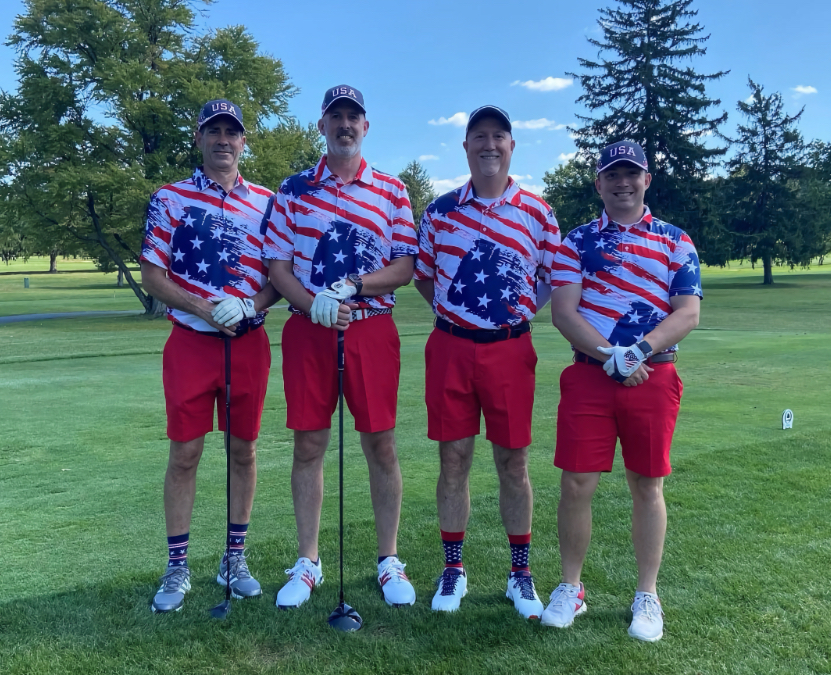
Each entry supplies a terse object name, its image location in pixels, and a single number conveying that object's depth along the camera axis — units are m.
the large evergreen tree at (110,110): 24.17
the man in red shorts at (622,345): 2.86
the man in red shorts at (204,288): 3.22
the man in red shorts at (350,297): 3.16
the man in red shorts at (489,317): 3.11
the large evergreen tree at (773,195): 44.62
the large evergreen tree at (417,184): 68.11
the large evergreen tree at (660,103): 40.72
